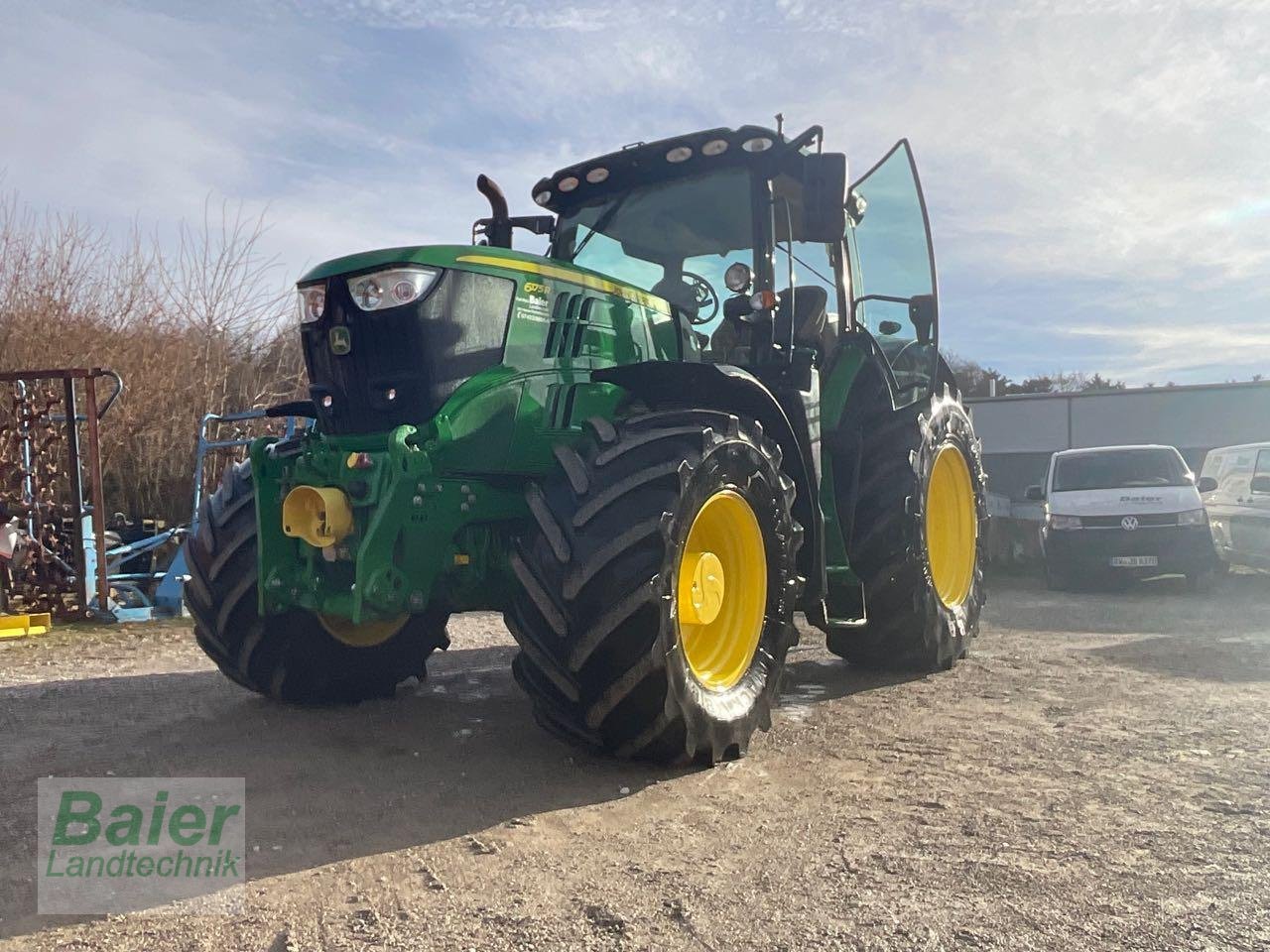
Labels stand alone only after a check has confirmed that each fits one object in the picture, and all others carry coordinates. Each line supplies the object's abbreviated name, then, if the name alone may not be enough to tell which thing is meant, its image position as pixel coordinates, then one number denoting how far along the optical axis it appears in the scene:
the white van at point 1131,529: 10.83
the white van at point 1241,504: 10.84
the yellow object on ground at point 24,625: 8.30
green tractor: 3.73
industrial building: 22.47
